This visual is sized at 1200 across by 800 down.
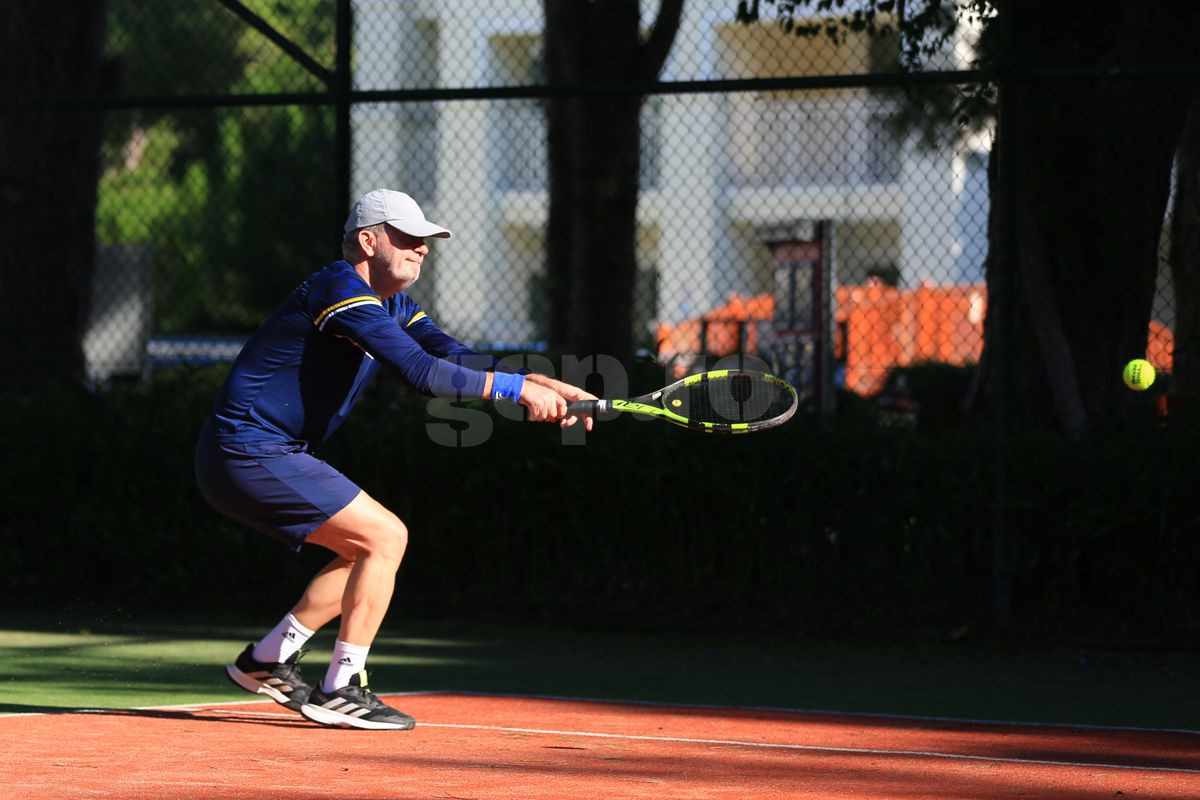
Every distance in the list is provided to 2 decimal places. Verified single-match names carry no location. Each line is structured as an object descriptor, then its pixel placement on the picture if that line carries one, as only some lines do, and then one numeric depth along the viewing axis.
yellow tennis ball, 16.48
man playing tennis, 12.20
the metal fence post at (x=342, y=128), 19.05
